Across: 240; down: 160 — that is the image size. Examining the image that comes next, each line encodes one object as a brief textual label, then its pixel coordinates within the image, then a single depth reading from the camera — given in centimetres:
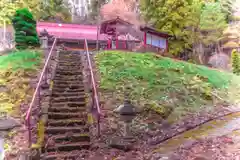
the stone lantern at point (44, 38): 1697
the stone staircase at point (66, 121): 530
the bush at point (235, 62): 2273
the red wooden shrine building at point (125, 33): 1620
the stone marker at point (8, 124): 599
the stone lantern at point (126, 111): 557
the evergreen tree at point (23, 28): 1284
